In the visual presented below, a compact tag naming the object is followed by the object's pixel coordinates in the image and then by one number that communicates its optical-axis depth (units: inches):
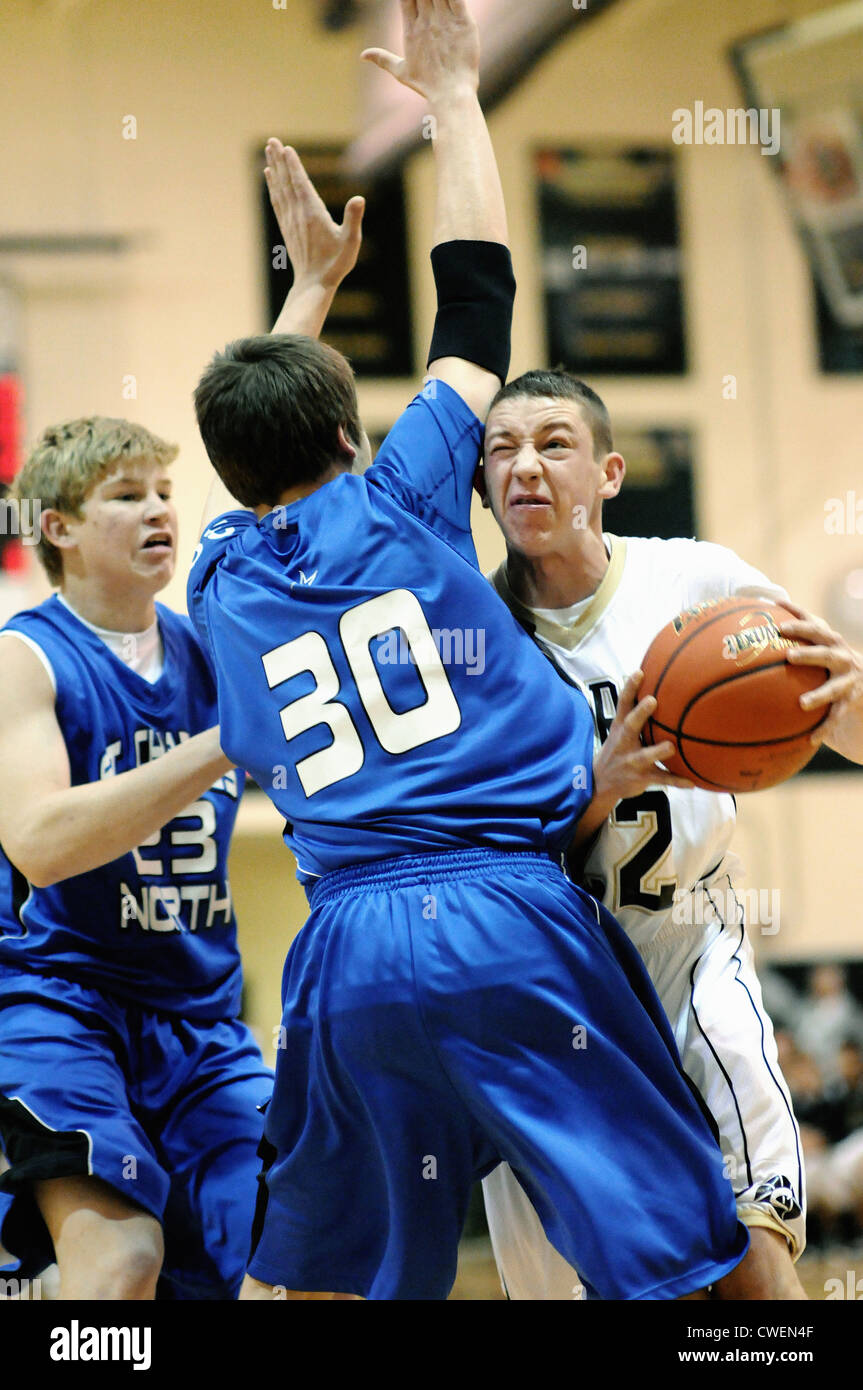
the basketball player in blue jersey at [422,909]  212.5
